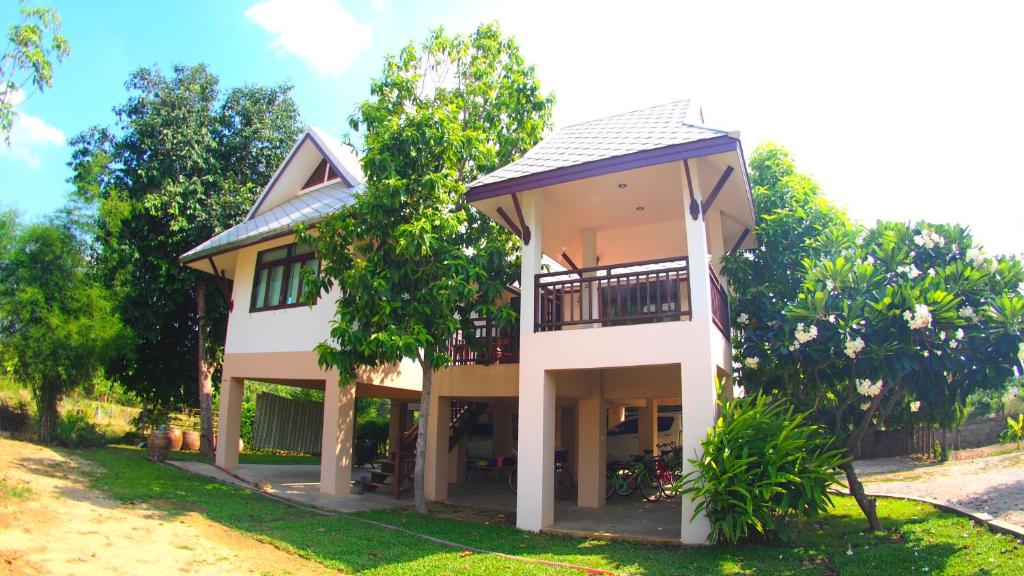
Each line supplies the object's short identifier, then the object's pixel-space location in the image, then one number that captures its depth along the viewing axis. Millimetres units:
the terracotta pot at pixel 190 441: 18841
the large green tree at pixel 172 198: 17297
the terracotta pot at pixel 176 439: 18359
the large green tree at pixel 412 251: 9547
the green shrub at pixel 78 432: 14672
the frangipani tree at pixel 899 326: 7773
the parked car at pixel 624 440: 15125
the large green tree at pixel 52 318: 13406
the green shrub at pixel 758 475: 7043
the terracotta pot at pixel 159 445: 13812
